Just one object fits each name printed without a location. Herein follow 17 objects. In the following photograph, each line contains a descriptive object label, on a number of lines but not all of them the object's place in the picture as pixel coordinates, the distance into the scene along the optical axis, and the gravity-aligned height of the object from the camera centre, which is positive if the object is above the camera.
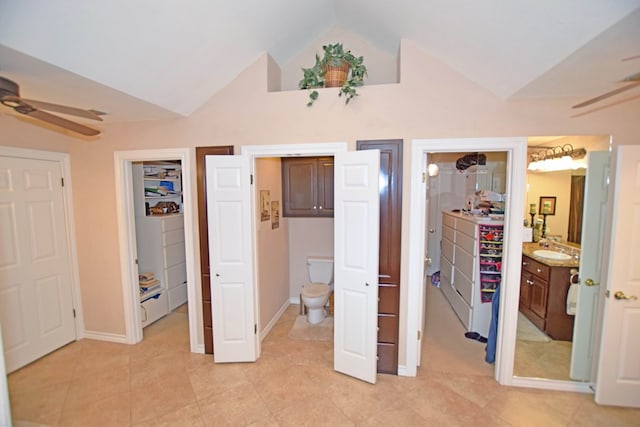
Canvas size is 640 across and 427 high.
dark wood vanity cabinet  3.02 -1.15
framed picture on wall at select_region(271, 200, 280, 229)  3.71 -0.27
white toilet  3.61 -1.25
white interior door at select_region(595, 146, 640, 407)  2.14 -0.82
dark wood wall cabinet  3.87 +0.11
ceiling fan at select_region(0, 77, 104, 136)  1.54 +0.49
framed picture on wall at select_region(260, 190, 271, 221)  3.35 -0.14
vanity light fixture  2.83 +0.38
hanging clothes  2.79 -1.37
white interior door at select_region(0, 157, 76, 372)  2.71 -0.71
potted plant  2.57 +1.12
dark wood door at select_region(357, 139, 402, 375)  2.55 -0.51
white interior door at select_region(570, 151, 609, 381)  2.31 -0.57
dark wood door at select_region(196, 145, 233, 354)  2.82 -0.44
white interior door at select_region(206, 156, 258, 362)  2.67 -0.62
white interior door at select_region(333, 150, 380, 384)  2.42 -0.59
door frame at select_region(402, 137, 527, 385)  2.36 -0.37
